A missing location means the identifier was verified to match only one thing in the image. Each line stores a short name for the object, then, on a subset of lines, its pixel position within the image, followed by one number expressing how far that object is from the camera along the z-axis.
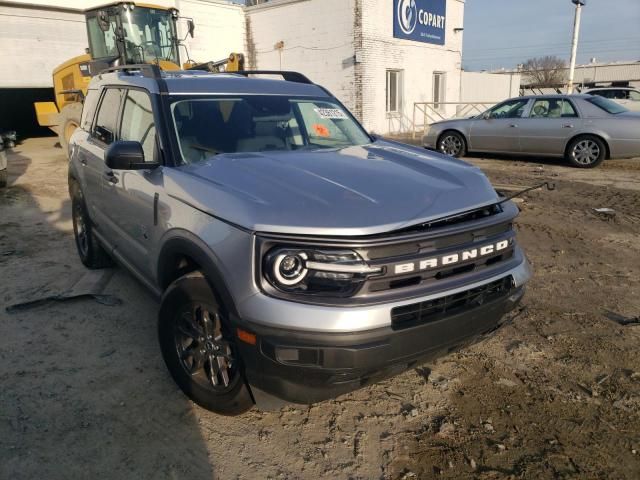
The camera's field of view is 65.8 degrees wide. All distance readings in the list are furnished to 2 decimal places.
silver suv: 2.18
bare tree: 52.22
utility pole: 22.67
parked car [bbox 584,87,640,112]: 16.38
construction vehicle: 11.54
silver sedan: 10.28
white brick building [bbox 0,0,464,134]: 17.33
